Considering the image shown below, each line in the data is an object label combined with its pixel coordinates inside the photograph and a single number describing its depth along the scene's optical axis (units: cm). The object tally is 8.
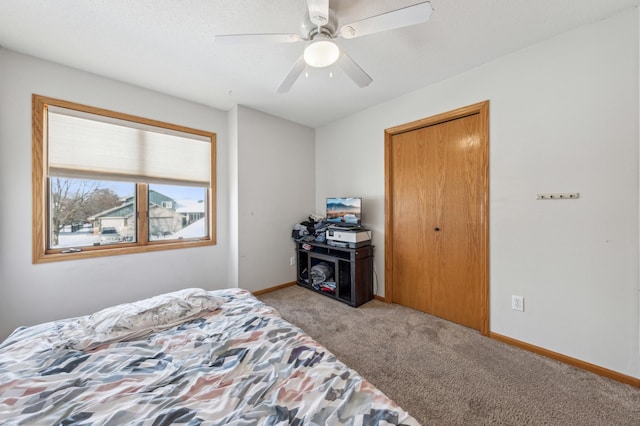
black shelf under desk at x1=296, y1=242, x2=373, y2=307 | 289
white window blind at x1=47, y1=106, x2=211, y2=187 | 224
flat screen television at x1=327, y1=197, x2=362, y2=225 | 308
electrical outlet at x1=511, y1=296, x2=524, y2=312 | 206
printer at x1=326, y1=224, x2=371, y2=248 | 292
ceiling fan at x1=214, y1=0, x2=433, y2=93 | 127
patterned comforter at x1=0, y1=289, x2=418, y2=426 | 80
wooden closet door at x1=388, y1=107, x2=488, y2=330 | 235
